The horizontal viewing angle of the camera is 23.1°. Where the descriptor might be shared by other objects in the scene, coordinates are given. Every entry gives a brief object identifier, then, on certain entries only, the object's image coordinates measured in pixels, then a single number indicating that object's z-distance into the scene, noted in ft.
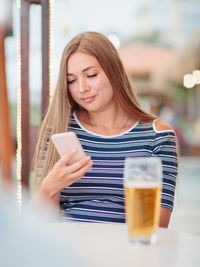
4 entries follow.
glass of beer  2.85
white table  2.73
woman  5.12
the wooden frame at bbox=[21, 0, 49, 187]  6.75
